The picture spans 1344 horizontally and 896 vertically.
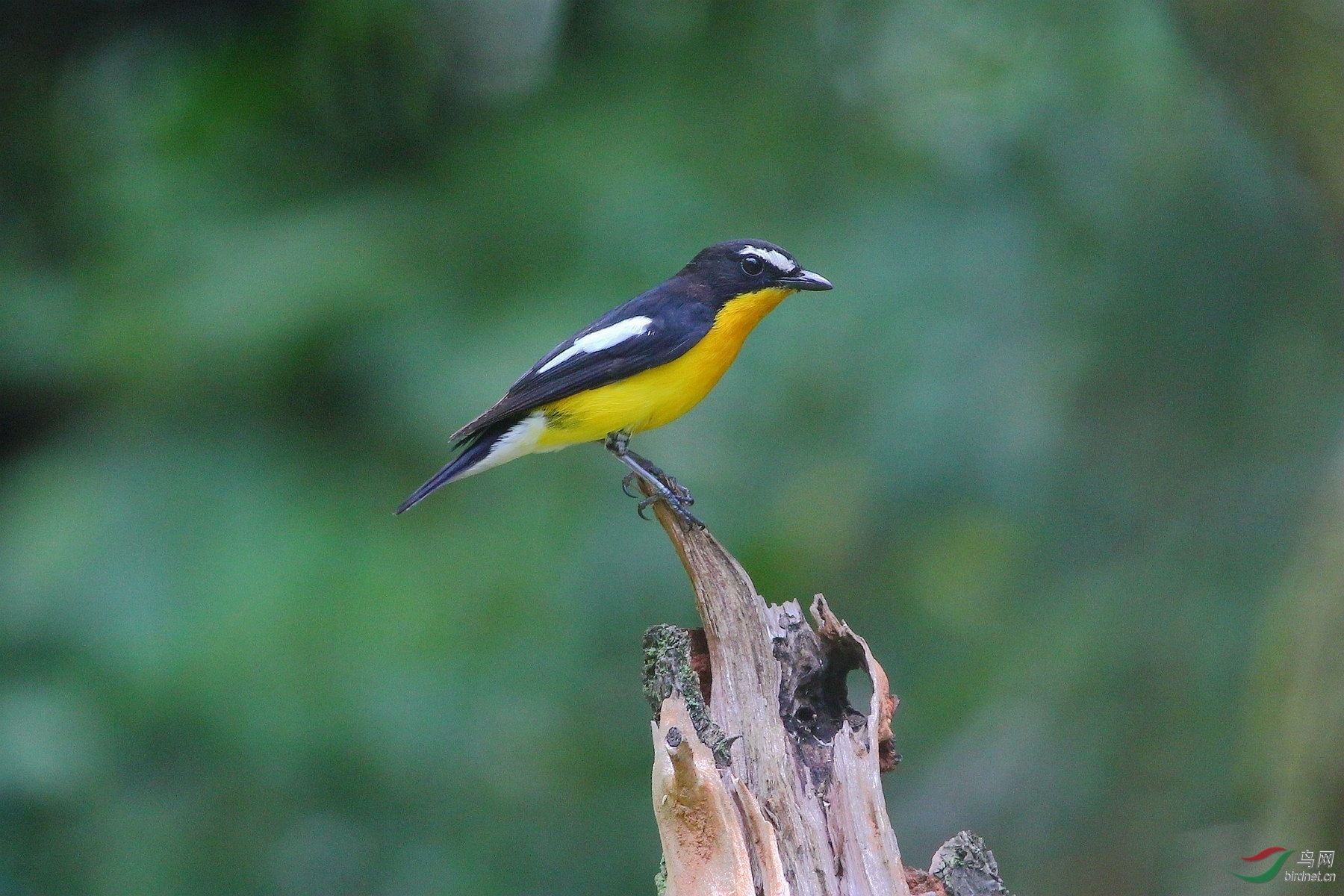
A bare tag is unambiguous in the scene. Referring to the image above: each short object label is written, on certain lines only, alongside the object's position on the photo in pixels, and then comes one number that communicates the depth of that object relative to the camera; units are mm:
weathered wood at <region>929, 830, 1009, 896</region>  5879
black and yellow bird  8695
